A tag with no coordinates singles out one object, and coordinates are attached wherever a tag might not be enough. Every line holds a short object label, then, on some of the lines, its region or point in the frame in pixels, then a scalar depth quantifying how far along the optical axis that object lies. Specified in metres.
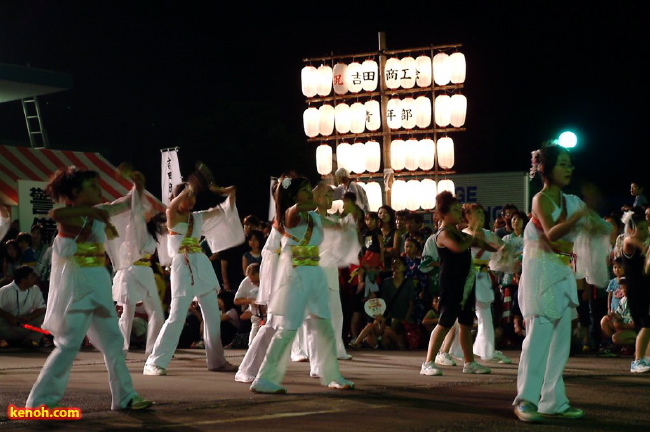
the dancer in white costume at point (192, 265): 10.48
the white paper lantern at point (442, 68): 25.30
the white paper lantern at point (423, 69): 25.45
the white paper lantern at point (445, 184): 25.62
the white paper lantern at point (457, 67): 25.14
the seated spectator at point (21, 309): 14.71
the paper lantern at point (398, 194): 25.56
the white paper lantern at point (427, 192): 25.47
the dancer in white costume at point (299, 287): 8.65
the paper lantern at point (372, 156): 26.17
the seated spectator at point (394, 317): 14.66
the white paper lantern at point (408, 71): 25.53
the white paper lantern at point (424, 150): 25.58
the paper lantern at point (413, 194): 25.52
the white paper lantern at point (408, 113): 25.69
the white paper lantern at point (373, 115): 26.12
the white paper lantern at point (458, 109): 25.34
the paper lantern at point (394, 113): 25.80
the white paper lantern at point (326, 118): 26.62
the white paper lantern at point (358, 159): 26.17
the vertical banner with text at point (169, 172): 21.08
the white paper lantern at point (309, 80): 26.88
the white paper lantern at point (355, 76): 26.17
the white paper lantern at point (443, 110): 25.48
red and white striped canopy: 19.72
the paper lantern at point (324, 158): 26.52
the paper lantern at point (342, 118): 26.33
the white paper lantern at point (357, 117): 26.16
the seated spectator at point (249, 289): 14.20
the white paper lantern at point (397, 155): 25.66
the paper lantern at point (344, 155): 26.19
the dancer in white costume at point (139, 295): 12.62
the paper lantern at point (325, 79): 26.75
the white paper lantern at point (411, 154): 25.58
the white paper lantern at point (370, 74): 26.00
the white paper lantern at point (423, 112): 25.58
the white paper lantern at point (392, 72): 25.69
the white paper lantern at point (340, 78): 26.38
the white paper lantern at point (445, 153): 25.45
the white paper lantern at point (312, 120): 26.72
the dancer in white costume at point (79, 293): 7.20
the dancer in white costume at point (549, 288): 7.16
